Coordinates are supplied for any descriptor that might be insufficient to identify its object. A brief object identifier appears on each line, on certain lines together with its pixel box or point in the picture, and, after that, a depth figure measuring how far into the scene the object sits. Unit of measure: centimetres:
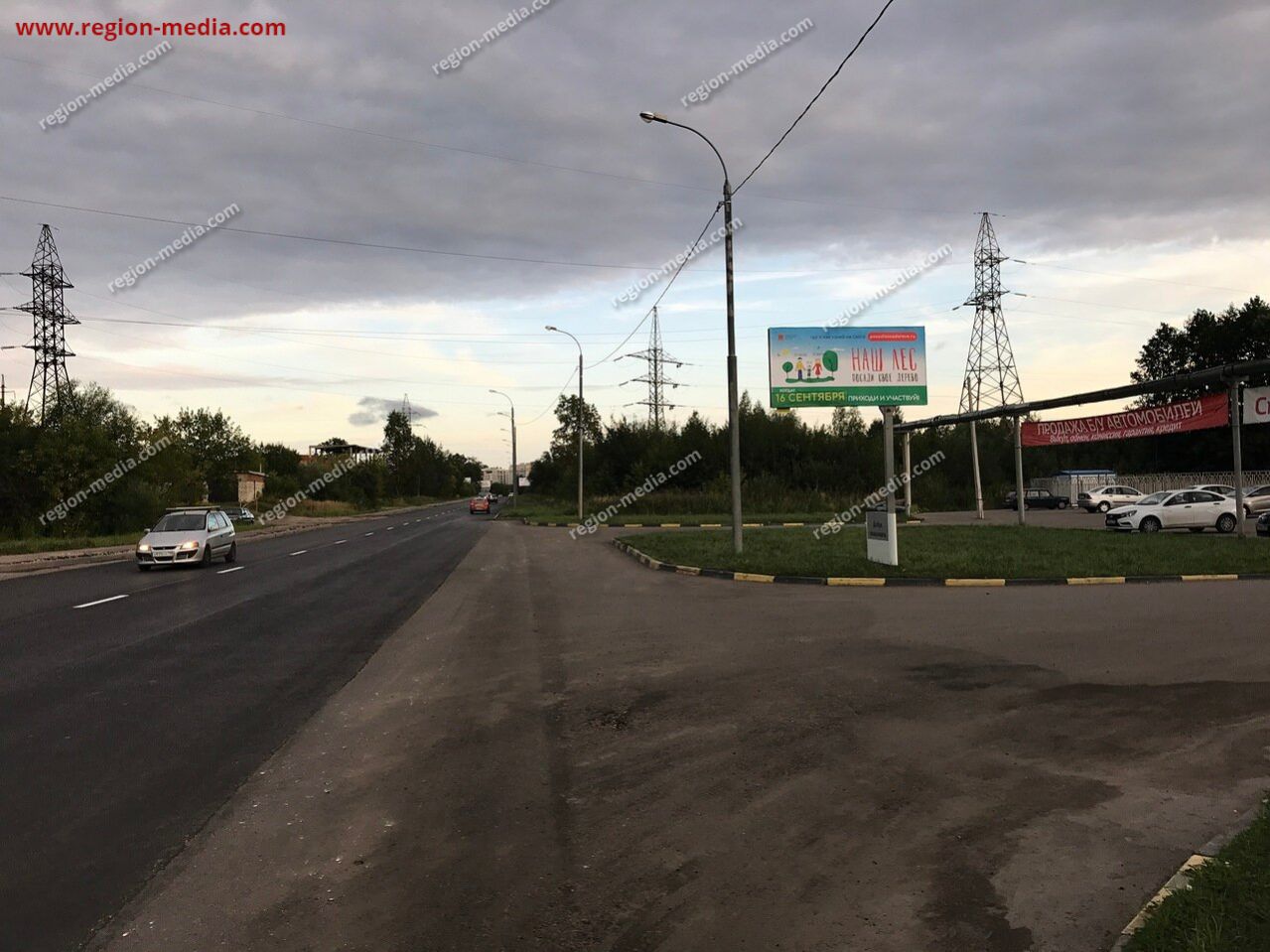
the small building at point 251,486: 7769
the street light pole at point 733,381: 2078
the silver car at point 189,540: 2191
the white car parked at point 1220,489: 3067
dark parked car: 5894
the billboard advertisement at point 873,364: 2102
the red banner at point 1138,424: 2733
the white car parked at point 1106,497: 4928
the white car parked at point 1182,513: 2994
